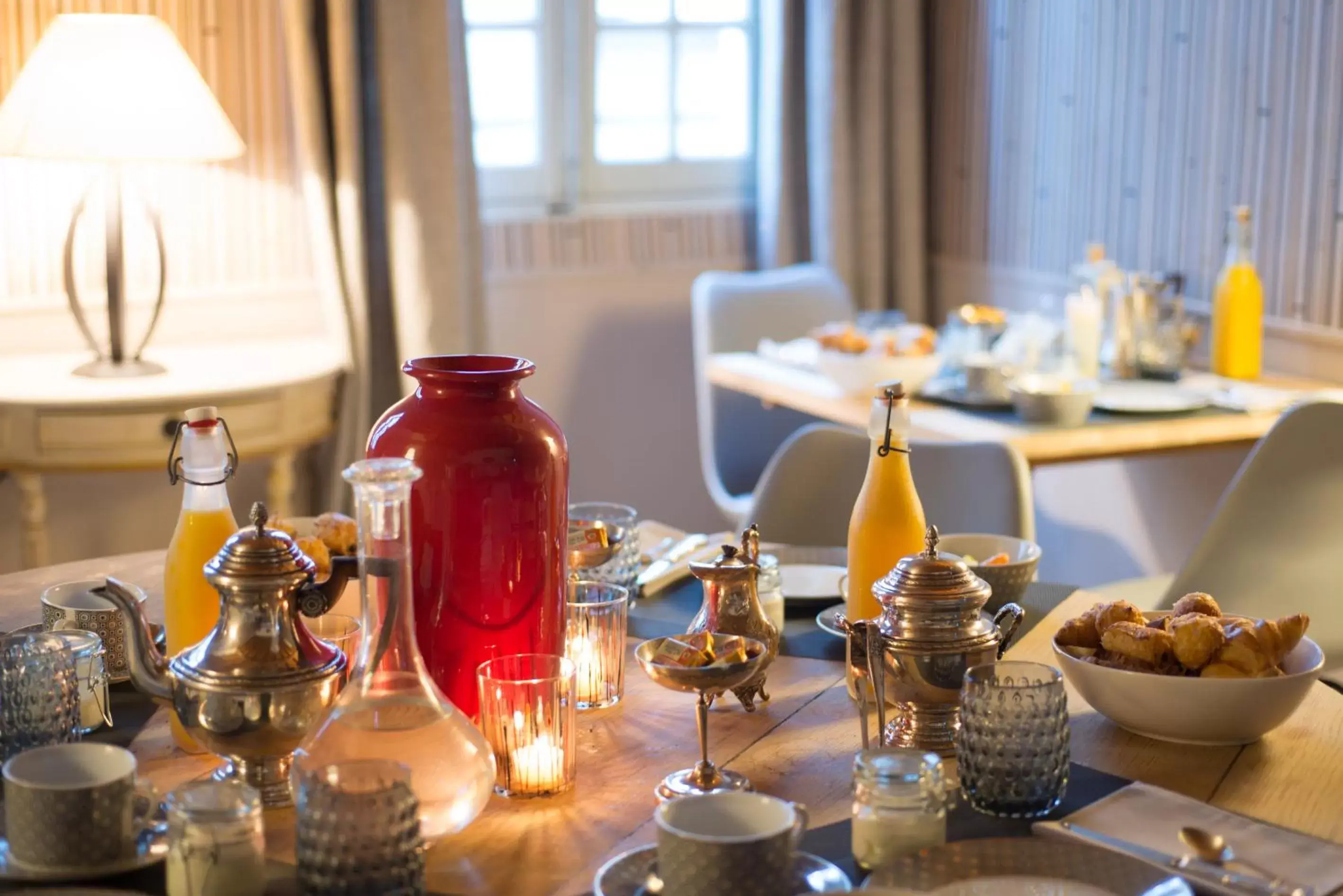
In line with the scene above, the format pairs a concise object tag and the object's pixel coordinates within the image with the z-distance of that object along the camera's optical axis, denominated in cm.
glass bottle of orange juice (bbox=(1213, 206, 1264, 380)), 279
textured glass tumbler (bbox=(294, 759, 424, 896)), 89
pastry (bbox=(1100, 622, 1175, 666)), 122
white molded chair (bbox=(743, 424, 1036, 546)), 206
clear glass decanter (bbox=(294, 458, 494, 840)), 100
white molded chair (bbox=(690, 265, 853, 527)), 338
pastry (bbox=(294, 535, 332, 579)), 148
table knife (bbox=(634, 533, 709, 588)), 165
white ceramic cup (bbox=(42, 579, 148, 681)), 136
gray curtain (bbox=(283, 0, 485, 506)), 311
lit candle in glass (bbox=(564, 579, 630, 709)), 131
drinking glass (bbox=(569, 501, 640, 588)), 163
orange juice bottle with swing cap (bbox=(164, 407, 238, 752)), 119
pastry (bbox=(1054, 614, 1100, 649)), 128
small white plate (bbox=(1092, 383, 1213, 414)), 258
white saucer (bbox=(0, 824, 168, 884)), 95
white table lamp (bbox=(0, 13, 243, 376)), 257
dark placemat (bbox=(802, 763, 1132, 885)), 101
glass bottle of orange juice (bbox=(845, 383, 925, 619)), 137
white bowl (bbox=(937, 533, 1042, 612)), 147
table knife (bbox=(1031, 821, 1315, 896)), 94
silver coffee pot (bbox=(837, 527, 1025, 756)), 117
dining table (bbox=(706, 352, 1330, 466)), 243
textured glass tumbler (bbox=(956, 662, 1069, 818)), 106
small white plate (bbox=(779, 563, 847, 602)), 160
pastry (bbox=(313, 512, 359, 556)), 154
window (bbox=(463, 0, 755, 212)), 365
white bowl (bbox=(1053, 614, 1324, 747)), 117
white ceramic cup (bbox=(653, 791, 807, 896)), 88
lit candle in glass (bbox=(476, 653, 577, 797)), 111
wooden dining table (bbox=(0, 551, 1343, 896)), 102
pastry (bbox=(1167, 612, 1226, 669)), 120
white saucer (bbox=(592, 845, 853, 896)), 94
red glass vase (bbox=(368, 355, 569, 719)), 116
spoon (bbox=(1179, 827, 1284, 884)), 98
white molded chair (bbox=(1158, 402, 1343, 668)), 195
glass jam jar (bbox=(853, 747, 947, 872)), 98
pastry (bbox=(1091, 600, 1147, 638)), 127
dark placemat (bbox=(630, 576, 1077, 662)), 148
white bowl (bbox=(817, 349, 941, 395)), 272
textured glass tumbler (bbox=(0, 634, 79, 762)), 117
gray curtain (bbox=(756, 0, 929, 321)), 370
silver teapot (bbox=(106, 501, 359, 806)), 106
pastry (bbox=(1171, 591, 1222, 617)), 128
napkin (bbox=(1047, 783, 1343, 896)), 98
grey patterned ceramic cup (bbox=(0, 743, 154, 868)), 95
